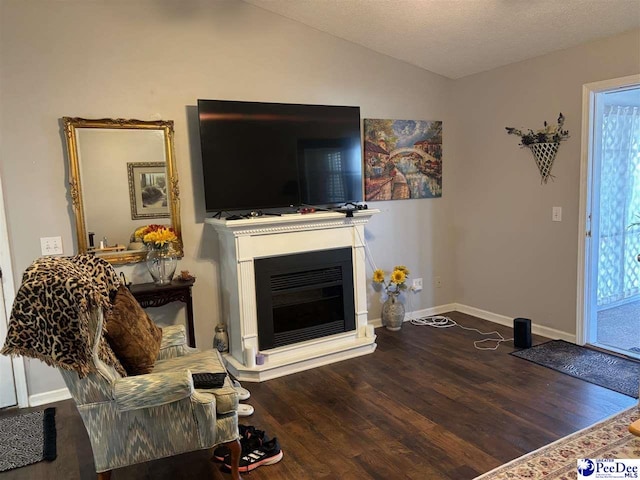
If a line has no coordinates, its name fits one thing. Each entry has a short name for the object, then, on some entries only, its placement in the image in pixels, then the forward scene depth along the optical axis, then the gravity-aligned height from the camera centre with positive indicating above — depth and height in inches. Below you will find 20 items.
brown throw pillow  85.6 -24.6
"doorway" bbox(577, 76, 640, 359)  145.8 -11.4
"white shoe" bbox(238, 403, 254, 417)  115.0 -51.9
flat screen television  138.0 +14.4
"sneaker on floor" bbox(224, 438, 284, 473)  93.7 -52.7
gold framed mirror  126.3 +6.8
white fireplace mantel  136.6 -23.2
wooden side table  127.2 -24.9
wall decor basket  156.1 +11.4
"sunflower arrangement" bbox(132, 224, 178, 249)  130.1 -8.6
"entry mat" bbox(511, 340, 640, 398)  124.7 -52.2
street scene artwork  172.2 +13.9
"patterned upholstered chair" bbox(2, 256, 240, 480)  74.4 -32.0
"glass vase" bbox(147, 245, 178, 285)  132.2 -16.7
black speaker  150.9 -46.3
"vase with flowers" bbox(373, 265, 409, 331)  171.2 -38.2
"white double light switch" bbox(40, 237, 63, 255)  125.4 -9.7
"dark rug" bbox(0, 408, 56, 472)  101.0 -53.4
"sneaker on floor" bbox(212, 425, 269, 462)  97.8 -51.9
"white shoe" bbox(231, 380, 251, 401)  123.6 -51.4
